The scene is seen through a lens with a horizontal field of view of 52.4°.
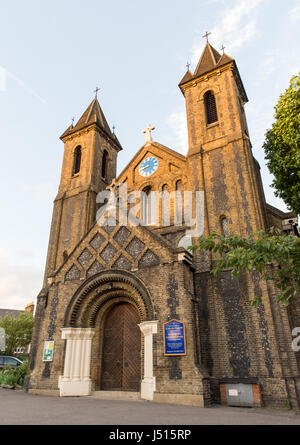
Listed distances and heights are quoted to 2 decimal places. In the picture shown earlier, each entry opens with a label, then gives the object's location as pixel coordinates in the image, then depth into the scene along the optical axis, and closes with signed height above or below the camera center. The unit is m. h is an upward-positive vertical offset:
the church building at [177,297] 11.38 +2.65
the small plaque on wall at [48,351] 14.19 +0.54
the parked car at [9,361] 24.86 +0.23
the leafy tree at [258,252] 7.92 +2.66
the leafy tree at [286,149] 13.01 +8.82
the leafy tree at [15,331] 38.69 +3.82
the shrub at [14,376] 17.05 -0.65
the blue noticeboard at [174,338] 11.26 +0.84
